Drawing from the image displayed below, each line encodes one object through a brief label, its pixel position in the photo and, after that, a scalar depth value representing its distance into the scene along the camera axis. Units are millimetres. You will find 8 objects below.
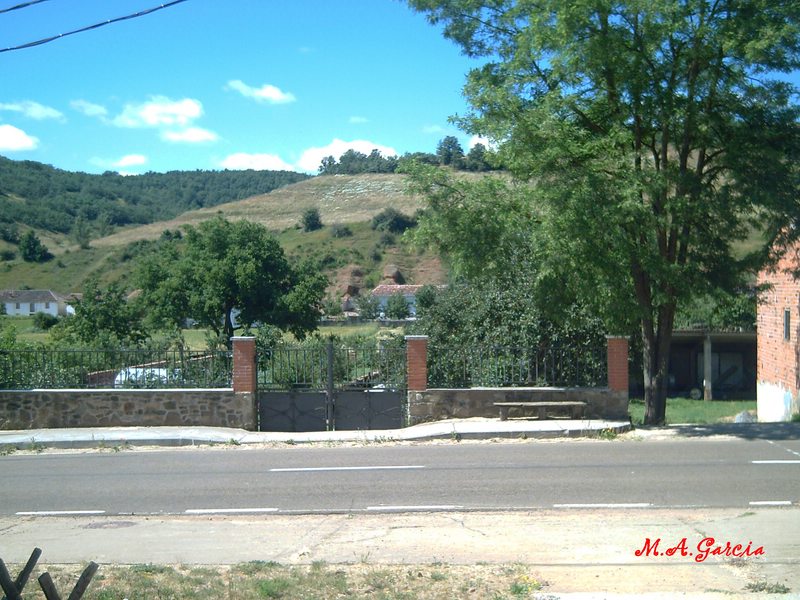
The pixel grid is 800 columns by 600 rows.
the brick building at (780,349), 21719
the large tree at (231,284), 36344
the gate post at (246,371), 16969
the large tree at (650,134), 14102
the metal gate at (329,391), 17297
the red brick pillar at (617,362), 16500
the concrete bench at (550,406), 16203
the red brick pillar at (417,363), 17000
